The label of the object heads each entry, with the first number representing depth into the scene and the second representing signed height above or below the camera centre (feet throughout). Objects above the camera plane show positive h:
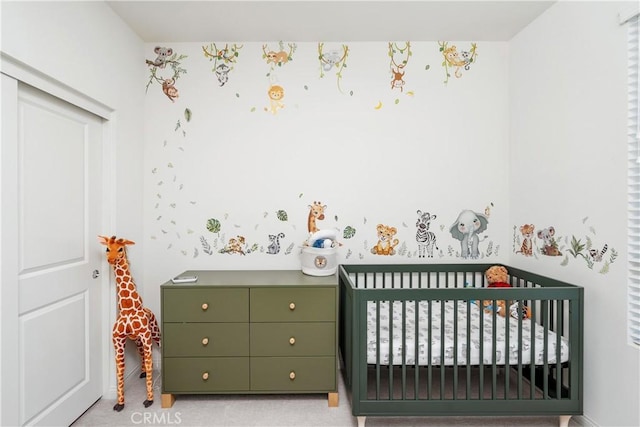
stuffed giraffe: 7.32 -2.12
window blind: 5.88 +0.43
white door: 5.52 -0.65
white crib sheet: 6.66 -2.45
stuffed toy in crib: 7.82 -1.69
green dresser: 7.41 -2.53
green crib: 6.49 -2.50
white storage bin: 8.29 -1.11
